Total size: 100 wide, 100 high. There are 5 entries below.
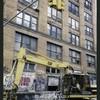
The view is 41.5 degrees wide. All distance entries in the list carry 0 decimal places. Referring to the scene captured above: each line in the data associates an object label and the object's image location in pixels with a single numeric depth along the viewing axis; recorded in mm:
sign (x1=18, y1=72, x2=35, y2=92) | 14951
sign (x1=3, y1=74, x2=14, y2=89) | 9833
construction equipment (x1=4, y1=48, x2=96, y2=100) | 8917
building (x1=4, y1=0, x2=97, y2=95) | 16206
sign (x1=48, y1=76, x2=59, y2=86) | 18143
